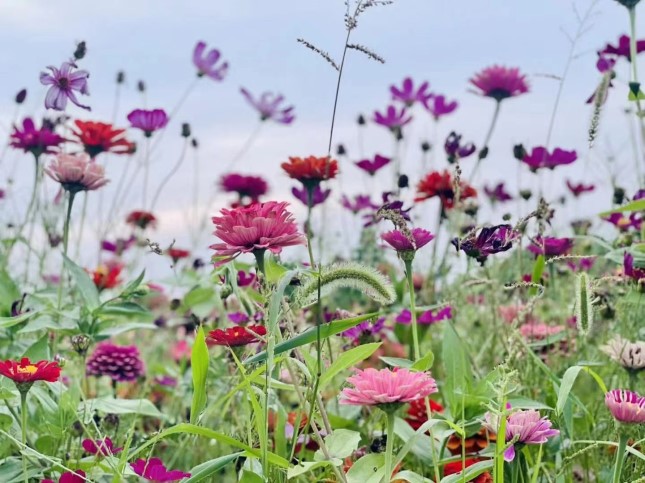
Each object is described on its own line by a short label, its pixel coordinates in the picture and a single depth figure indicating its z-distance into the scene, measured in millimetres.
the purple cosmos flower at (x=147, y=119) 1862
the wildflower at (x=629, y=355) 1252
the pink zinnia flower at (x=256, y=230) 931
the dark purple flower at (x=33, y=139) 1808
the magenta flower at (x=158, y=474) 938
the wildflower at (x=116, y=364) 1763
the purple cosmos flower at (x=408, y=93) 2770
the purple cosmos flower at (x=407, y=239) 1062
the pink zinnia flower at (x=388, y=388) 867
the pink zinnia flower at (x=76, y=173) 1588
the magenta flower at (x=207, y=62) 2449
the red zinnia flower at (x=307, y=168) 1529
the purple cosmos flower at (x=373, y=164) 2475
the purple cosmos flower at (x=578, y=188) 2824
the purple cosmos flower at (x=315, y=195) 1941
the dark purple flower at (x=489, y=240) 1109
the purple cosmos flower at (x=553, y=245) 1581
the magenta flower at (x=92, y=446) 1170
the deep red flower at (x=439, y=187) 1811
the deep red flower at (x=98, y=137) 1776
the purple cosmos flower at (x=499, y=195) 2732
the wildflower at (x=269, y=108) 2625
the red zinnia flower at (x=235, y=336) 1076
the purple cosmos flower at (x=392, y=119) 2686
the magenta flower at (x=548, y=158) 1940
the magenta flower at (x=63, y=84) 1643
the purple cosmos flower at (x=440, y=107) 2734
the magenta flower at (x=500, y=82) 2264
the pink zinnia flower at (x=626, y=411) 980
